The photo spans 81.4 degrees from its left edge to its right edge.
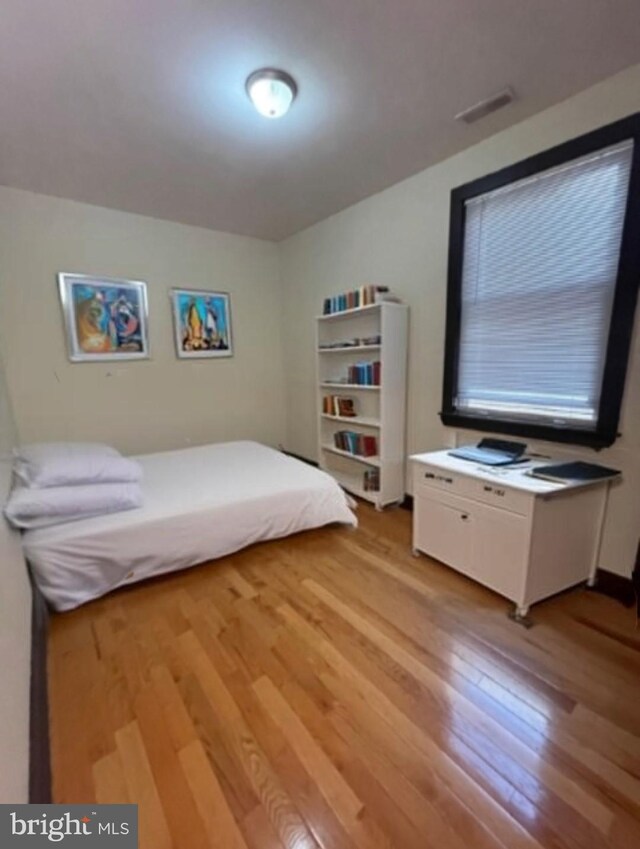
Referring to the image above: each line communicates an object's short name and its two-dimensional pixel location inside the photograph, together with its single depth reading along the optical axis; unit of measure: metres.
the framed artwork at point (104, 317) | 3.08
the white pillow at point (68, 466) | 1.95
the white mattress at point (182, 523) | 1.80
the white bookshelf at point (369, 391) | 2.87
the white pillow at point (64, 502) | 1.78
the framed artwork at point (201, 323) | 3.59
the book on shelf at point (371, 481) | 3.11
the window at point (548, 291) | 1.82
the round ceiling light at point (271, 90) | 1.74
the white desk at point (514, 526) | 1.73
